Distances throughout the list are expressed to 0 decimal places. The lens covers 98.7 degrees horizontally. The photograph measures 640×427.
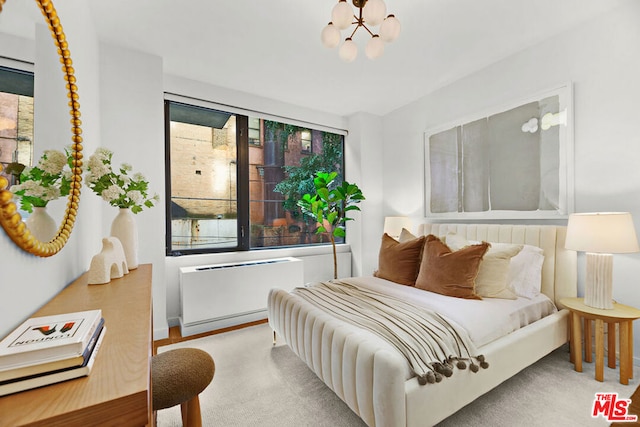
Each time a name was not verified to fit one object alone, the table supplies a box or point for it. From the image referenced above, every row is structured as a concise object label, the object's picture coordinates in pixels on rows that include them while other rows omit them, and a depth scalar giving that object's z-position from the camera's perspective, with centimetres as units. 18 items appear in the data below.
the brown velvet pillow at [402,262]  260
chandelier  161
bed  125
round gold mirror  67
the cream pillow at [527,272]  224
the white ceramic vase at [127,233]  161
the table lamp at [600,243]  182
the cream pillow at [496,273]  216
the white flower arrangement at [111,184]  136
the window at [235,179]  320
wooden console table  45
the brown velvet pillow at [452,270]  213
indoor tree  374
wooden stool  104
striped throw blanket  139
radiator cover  281
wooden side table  184
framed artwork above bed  239
